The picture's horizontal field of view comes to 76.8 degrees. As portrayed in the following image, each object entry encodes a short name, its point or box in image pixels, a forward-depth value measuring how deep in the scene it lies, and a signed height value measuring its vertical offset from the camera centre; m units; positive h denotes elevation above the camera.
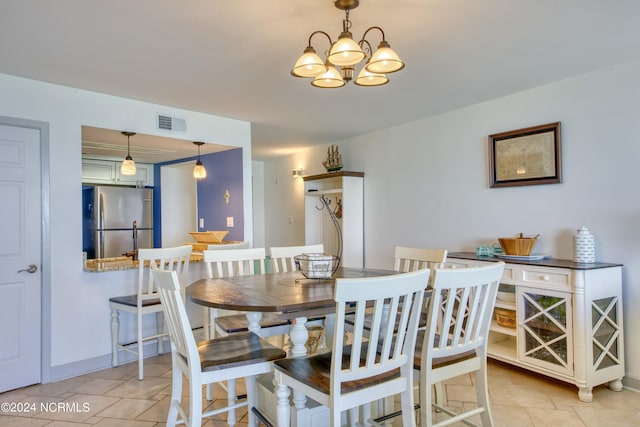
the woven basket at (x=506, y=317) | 3.09 -0.79
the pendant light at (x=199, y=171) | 4.39 +0.53
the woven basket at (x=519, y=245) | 3.10 -0.23
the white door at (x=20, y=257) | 2.89 -0.25
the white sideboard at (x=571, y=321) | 2.62 -0.72
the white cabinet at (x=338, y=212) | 4.95 +0.08
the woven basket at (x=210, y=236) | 4.45 -0.18
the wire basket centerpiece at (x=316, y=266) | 2.40 -0.28
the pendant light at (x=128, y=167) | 3.99 +0.53
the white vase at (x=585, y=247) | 2.82 -0.23
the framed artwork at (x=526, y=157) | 3.18 +0.49
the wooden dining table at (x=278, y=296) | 1.78 -0.37
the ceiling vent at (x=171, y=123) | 3.68 +0.90
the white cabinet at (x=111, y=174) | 5.38 +0.65
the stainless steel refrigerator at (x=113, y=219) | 5.27 +0.02
